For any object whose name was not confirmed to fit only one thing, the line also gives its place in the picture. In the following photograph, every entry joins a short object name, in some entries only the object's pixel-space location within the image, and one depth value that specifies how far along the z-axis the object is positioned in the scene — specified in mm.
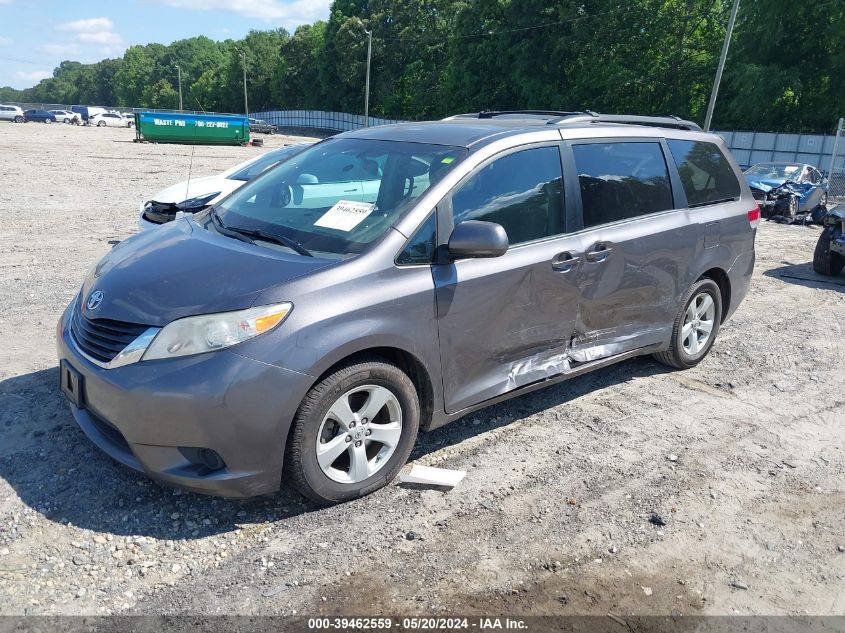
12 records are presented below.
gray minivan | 3148
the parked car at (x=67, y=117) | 67688
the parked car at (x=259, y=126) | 56531
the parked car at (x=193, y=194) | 8703
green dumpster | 39422
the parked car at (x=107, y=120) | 63812
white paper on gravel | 3840
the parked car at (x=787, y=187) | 16234
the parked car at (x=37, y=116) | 64562
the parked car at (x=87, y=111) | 68425
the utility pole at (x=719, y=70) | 26827
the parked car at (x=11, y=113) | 61125
